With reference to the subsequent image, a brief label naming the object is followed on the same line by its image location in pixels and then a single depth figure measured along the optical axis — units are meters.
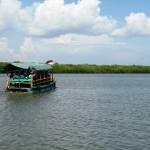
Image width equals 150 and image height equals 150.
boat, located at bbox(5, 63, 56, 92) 24.36
